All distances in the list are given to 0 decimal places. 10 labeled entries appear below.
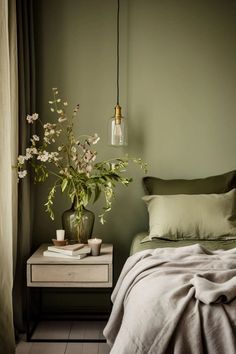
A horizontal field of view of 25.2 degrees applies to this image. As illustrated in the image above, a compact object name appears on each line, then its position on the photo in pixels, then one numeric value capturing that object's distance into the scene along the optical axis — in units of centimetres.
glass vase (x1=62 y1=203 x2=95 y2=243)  382
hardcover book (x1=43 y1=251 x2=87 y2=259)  358
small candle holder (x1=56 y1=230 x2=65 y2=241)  376
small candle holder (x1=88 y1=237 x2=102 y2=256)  365
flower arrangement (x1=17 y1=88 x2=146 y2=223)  379
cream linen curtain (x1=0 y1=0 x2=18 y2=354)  309
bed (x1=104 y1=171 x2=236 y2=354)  224
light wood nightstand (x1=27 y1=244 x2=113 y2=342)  356
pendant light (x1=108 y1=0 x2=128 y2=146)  400
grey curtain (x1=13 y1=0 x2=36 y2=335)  378
